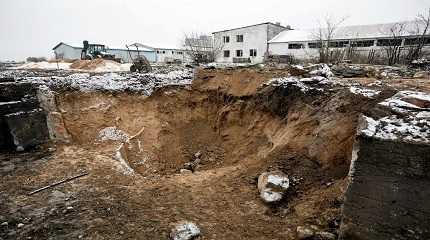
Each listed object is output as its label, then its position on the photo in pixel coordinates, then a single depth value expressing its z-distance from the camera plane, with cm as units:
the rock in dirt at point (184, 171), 622
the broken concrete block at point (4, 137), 571
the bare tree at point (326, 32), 2365
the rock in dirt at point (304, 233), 347
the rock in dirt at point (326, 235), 339
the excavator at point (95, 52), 2231
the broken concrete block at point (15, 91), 604
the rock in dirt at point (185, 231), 351
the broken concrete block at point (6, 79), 654
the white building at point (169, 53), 4112
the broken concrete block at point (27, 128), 572
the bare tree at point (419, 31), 1332
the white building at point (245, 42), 2780
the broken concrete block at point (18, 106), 569
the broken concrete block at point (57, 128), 642
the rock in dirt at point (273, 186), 433
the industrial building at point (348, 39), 2123
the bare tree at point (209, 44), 2591
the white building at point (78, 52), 3180
